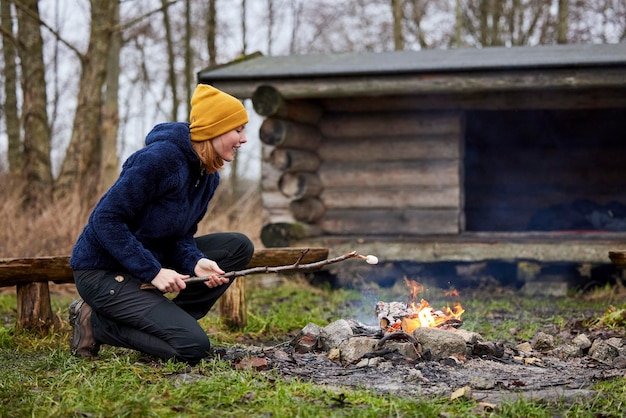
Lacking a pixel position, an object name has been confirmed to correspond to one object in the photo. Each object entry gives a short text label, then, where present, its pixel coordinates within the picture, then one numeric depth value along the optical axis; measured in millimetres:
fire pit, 4012
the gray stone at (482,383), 4000
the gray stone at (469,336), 4840
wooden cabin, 8180
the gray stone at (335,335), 4992
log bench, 5281
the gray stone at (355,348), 4617
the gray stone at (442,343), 4691
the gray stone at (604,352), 4809
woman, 4320
